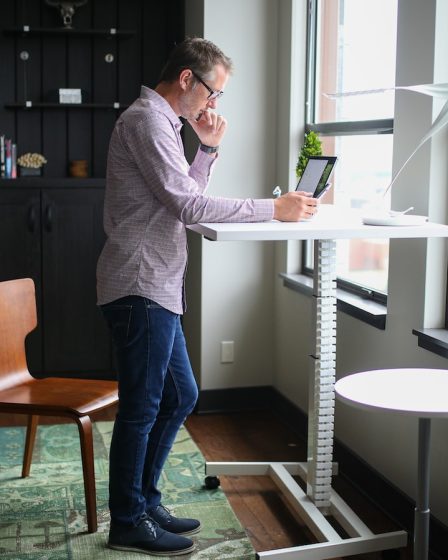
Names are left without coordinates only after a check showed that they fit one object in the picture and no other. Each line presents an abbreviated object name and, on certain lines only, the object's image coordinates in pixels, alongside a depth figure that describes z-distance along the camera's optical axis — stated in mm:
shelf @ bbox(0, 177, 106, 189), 4480
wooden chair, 2887
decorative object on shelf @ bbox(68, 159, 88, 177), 4746
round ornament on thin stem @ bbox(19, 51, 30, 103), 4742
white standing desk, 2469
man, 2486
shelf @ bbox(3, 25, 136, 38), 4551
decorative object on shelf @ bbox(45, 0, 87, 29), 4582
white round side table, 1978
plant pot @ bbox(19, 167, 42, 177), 4699
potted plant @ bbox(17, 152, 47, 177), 4703
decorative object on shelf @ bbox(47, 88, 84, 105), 4715
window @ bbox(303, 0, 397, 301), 3297
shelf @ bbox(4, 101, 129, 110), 4648
